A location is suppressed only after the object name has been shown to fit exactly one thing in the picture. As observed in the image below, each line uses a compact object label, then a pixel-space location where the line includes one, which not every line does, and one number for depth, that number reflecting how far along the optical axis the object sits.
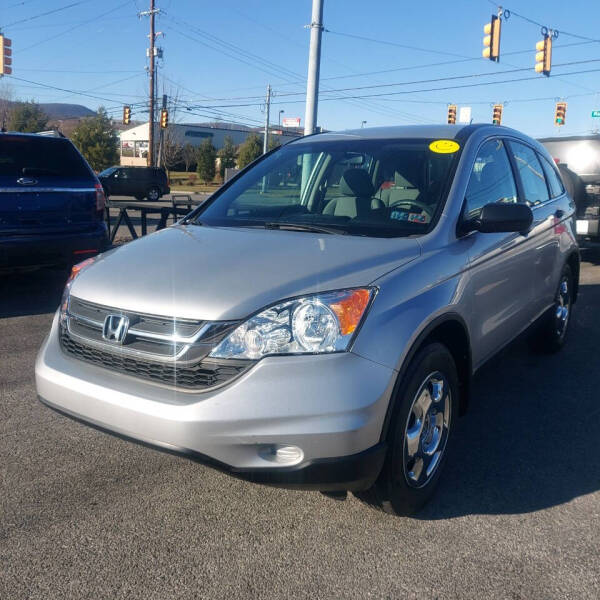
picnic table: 9.32
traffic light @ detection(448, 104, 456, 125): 25.88
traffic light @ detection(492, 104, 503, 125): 25.50
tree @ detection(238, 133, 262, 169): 52.94
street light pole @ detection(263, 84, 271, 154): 47.09
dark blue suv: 6.39
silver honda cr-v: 2.53
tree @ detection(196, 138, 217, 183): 51.00
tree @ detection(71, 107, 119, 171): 47.75
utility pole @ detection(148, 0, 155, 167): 39.28
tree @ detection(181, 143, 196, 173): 64.84
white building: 78.06
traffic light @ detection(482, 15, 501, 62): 17.05
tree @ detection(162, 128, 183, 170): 61.59
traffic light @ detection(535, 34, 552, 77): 18.61
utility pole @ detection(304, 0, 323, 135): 11.41
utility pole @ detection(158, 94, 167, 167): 46.80
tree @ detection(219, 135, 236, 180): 55.19
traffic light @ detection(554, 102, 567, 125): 26.83
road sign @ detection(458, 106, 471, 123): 19.65
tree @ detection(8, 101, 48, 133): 52.78
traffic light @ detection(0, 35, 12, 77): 21.98
